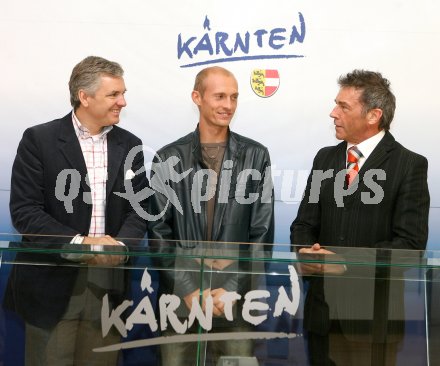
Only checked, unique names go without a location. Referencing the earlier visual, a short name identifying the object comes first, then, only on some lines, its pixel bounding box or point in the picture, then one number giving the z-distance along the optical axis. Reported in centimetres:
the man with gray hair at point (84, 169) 349
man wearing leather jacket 365
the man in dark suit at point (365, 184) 342
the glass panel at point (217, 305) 249
